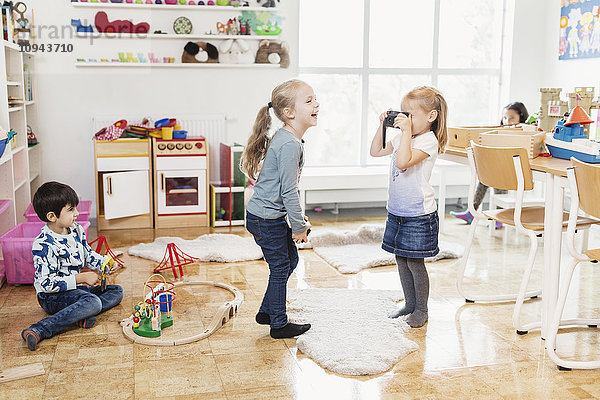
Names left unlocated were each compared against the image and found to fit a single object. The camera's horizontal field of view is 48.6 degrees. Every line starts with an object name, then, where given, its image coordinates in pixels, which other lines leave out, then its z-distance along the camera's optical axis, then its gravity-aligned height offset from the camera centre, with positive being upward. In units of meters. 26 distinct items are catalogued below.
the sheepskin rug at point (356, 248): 3.77 -0.96
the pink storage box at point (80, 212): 3.76 -0.74
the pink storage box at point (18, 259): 3.28 -0.84
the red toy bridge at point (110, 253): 3.64 -0.91
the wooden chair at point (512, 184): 2.64 -0.37
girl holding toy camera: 2.68 -0.37
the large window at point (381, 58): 5.51 +0.28
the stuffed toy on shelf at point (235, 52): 5.09 +0.29
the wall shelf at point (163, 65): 4.86 +0.18
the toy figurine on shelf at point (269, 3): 5.13 +0.66
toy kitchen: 4.68 -0.66
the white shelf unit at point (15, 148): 3.65 -0.36
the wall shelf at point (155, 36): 4.86 +0.39
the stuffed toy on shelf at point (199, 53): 5.02 +0.27
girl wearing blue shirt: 2.49 -0.34
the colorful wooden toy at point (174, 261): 3.50 -0.95
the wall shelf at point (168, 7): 4.80 +0.60
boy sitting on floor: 2.77 -0.73
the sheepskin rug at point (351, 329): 2.40 -0.97
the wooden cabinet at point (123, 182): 4.57 -0.64
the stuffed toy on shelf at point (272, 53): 5.19 +0.29
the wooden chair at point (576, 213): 2.18 -0.41
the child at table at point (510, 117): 4.62 -0.17
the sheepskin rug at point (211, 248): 3.87 -0.97
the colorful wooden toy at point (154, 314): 2.67 -0.92
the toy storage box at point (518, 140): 2.84 -0.21
